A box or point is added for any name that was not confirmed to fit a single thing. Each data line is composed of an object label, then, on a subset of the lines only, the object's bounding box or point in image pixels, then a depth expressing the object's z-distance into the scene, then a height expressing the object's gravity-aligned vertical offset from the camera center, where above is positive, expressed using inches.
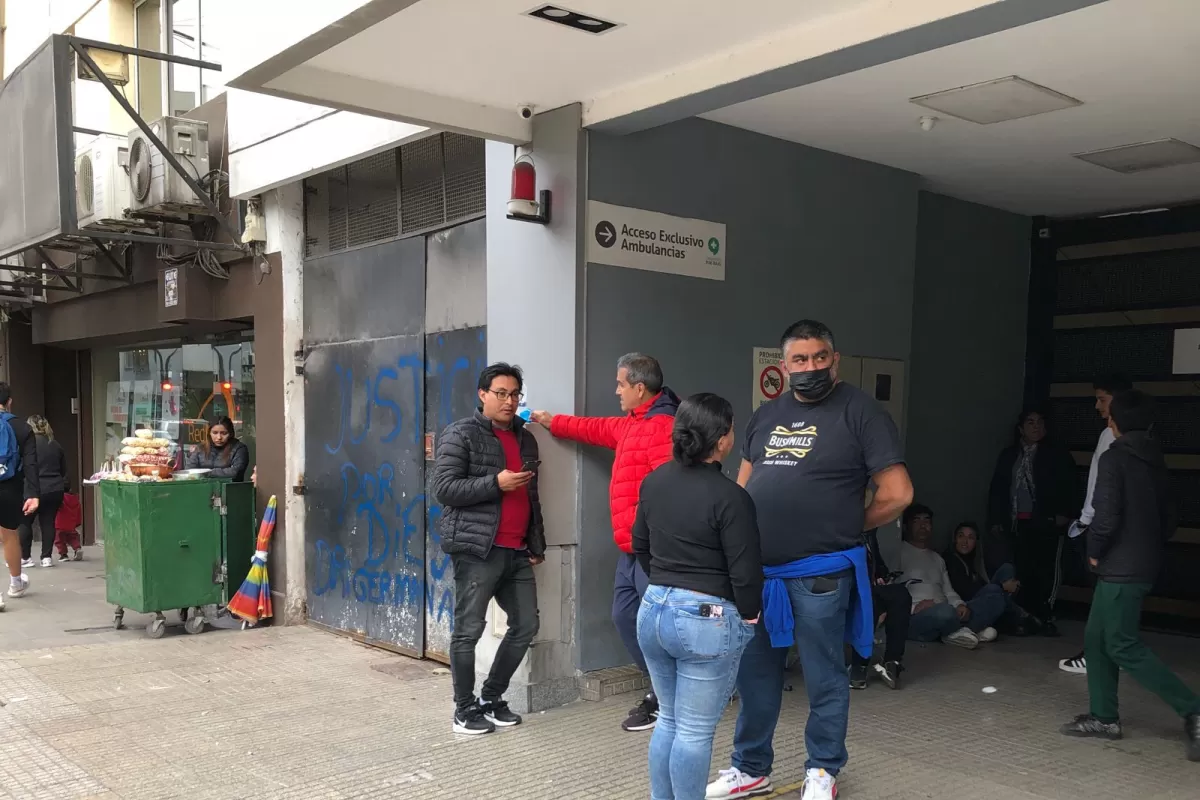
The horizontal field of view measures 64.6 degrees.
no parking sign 238.7 -6.6
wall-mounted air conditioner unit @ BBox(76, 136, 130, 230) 335.6 +56.7
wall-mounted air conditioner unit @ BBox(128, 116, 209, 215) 319.3 +59.7
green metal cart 285.4 -63.1
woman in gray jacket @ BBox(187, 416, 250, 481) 331.0 -39.2
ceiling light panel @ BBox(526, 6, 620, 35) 161.0 +56.7
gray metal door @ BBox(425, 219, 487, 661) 242.7 -0.7
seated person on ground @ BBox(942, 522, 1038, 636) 279.4 -67.5
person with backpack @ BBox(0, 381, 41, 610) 334.3 -50.1
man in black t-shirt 148.3 -27.0
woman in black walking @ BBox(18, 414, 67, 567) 420.8 -66.5
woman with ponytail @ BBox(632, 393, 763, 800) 130.6 -33.9
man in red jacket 182.5 -20.2
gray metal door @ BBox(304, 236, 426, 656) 264.7 -29.1
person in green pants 179.5 -39.5
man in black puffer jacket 188.1 -37.2
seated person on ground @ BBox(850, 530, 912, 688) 222.8 -64.7
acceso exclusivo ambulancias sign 208.2 +24.3
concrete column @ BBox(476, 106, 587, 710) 205.3 -3.0
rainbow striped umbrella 301.3 -79.0
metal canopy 299.9 +61.1
